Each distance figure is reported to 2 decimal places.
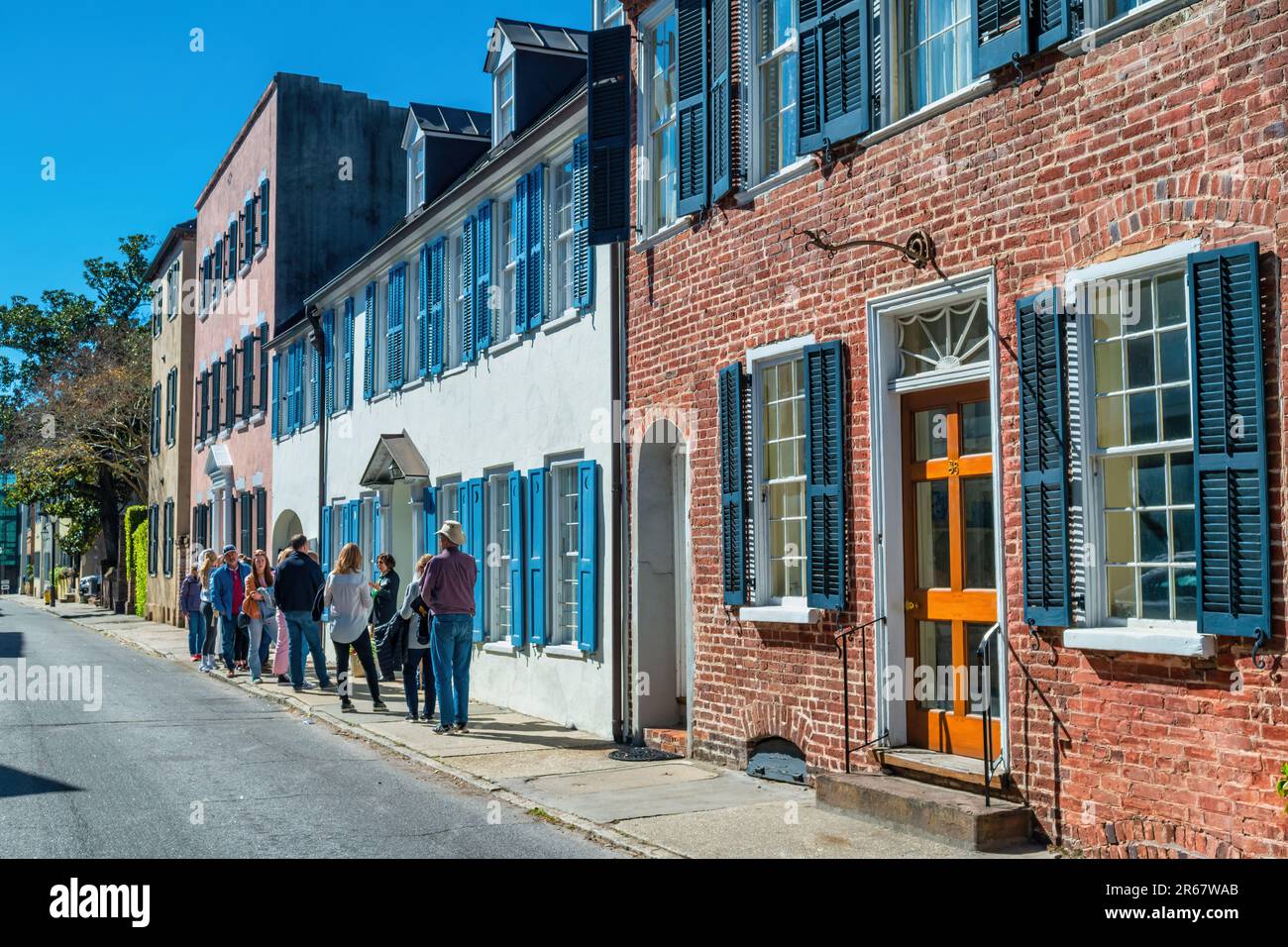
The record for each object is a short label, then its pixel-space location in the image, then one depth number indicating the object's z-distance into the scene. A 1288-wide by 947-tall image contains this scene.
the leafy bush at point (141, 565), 41.84
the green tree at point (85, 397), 40.72
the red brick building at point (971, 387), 6.38
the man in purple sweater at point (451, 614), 12.34
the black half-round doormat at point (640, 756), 11.10
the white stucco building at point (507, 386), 12.89
